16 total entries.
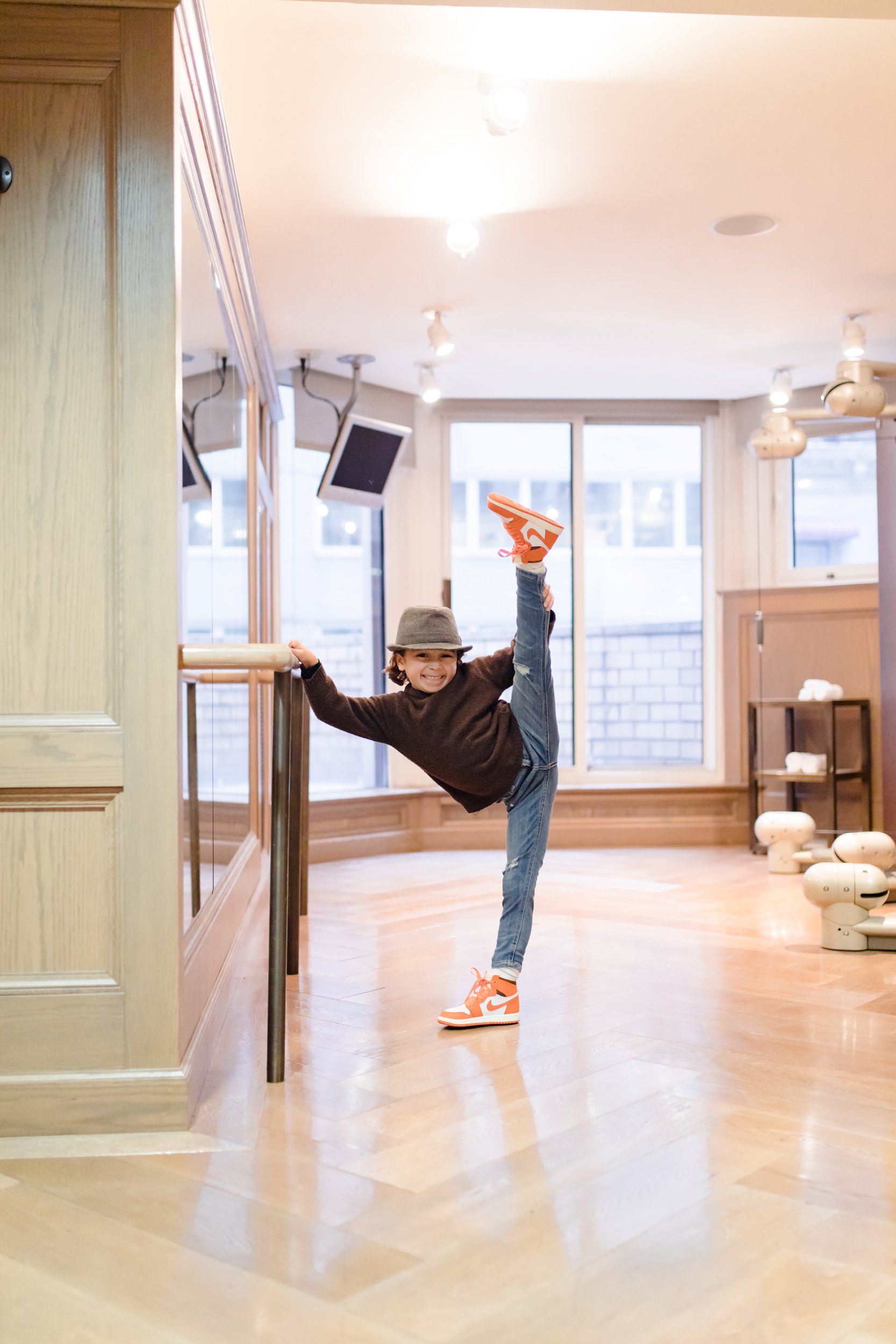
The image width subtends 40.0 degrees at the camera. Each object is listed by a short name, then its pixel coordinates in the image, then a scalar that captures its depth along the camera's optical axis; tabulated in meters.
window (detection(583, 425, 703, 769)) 6.96
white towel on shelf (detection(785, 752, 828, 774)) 6.00
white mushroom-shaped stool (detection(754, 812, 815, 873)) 5.56
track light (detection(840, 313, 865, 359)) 5.24
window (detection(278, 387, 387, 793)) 6.36
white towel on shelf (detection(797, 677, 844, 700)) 6.08
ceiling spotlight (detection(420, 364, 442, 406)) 5.78
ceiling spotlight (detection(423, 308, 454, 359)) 5.06
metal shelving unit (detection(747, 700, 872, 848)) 5.97
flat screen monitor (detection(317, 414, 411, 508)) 5.98
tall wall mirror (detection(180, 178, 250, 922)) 2.69
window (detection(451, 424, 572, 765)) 6.84
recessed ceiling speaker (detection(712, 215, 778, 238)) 4.18
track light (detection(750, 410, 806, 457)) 5.72
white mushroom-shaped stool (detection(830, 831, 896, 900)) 4.25
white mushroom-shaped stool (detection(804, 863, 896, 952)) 3.76
